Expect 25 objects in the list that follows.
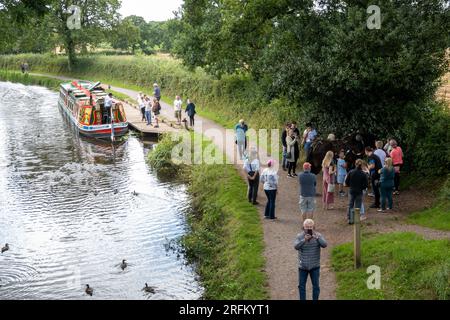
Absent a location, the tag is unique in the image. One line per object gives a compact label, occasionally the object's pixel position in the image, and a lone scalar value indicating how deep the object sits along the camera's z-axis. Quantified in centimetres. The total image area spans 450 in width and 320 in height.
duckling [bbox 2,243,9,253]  1511
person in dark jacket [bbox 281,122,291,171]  1867
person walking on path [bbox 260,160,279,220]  1467
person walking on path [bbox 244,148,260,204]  1579
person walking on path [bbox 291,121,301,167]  1825
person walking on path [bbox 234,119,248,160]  2048
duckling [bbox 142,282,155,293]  1255
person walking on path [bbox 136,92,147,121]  3152
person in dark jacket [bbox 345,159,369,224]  1378
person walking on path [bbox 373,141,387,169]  1540
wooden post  1139
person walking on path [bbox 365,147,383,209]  1516
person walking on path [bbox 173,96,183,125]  2927
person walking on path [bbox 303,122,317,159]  1820
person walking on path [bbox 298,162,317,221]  1361
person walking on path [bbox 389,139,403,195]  1549
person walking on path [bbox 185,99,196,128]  2750
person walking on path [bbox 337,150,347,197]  1566
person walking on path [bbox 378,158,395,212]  1436
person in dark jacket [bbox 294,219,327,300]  975
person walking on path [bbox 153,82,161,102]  3497
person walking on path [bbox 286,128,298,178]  1820
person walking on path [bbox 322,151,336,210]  1512
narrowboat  3016
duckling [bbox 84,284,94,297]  1252
